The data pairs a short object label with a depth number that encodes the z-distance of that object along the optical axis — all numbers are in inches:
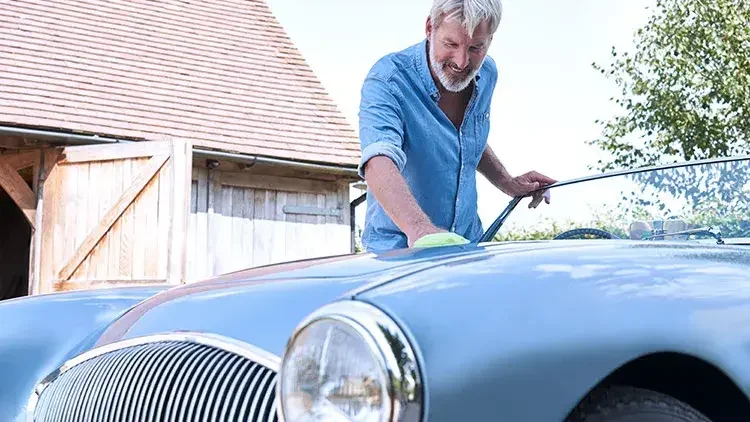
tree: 843.4
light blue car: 62.7
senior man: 128.5
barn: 399.2
